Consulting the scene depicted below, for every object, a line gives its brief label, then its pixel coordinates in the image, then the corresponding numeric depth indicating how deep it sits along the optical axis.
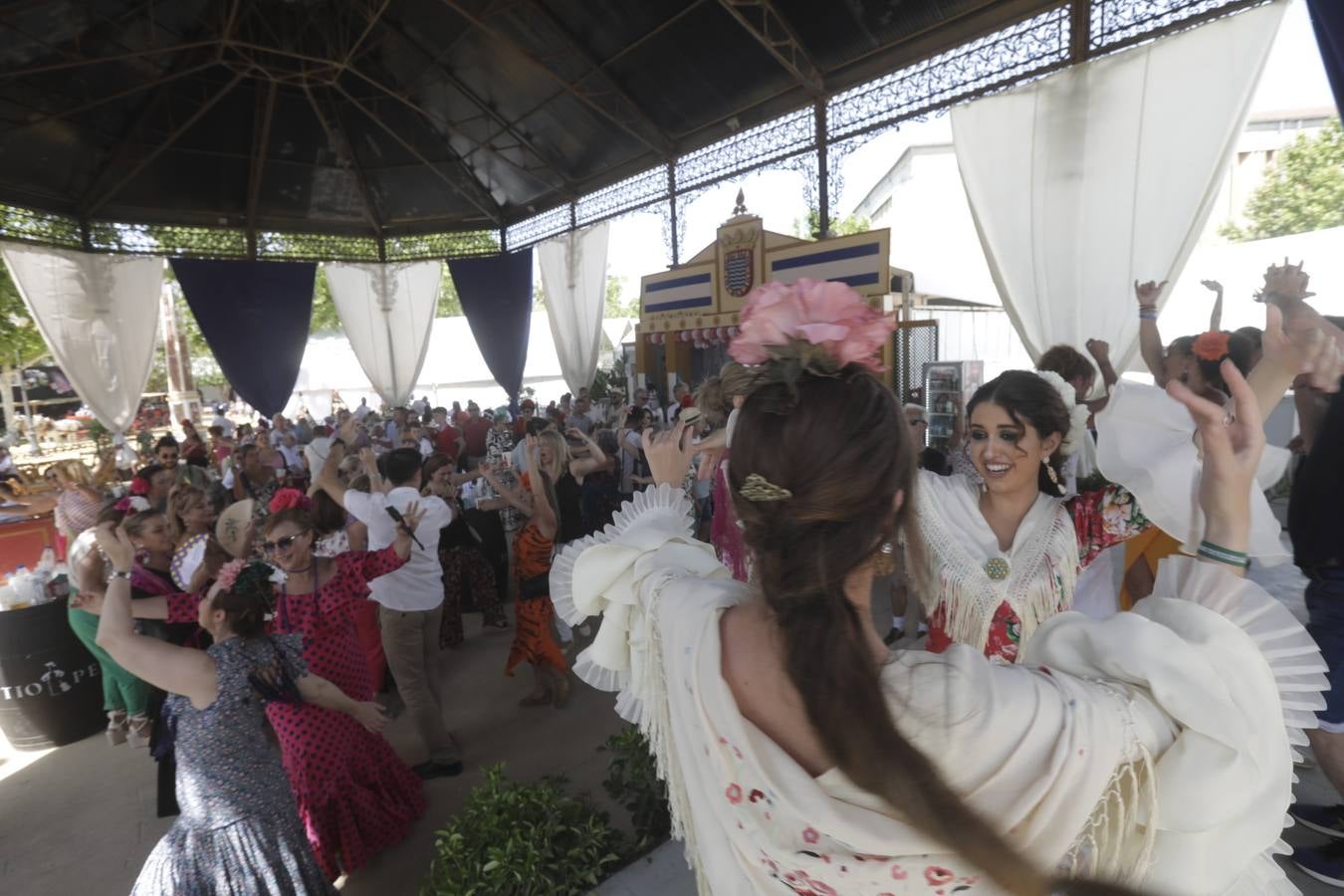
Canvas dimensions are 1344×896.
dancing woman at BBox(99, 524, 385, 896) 1.71
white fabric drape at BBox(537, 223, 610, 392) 9.66
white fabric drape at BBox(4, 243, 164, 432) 7.98
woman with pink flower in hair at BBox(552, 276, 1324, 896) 0.66
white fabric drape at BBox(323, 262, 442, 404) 10.63
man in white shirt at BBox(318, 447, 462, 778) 2.83
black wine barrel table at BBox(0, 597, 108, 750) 3.13
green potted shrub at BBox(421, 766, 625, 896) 1.74
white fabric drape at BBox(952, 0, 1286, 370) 3.88
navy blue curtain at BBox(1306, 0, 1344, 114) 3.24
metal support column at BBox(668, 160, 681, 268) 8.10
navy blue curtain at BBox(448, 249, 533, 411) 10.76
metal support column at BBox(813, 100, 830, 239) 6.30
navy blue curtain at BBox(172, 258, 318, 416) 9.24
